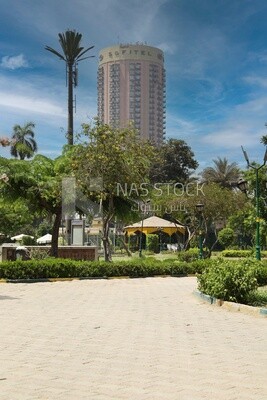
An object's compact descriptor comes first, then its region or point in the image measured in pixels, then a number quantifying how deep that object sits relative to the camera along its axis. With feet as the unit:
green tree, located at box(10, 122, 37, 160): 213.25
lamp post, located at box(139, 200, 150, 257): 137.86
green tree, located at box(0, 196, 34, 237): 164.04
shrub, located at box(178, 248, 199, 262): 97.40
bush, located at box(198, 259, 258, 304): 39.63
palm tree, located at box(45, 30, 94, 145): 102.06
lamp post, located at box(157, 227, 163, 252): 147.10
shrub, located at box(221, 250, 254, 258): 128.64
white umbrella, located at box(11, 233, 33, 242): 168.86
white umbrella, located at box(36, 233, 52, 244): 145.28
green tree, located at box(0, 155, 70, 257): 79.71
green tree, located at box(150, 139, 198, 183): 230.31
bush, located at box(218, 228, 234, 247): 157.79
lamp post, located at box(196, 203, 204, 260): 88.48
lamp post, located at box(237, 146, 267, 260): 69.83
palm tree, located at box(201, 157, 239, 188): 221.81
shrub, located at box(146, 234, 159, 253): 157.79
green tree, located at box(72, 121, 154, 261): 76.33
